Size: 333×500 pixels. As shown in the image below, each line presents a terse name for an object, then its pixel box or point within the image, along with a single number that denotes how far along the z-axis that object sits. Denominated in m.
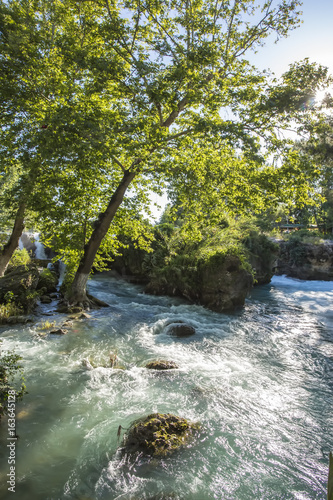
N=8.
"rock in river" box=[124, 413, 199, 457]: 4.09
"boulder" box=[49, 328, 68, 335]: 9.16
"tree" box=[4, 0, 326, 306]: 8.77
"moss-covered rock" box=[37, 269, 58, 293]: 15.30
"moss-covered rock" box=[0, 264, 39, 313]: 10.77
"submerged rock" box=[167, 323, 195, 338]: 10.27
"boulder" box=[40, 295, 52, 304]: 13.52
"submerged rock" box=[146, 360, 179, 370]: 7.03
